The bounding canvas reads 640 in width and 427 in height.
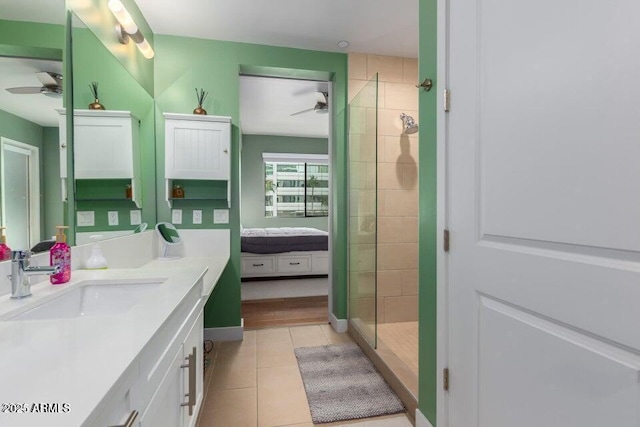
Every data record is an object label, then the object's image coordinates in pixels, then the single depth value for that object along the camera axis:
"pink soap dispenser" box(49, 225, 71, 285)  1.18
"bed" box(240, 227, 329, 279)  4.66
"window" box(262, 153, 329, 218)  6.93
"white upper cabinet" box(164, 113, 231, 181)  2.58
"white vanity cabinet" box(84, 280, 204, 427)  0.63
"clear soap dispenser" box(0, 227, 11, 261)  1.02
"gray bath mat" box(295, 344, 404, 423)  1.80
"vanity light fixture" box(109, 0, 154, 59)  1.89
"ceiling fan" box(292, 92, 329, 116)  4.09
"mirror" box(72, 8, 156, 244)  1.57
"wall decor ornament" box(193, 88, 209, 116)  2.64
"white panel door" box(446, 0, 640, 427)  0.71
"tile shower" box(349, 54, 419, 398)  2.82
